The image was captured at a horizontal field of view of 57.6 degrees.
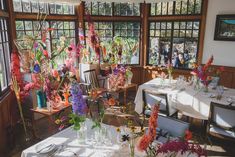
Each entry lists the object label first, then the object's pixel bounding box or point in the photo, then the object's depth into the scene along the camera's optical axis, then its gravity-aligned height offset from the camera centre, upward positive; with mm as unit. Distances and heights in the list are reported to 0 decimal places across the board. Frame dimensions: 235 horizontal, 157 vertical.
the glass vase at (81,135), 2387 -1001
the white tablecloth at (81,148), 2164 -1080
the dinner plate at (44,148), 2162 -1066
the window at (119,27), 6102 +534
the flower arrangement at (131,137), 1927 -865
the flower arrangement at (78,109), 2213 -661
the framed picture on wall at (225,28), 5148 +455
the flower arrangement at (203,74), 3957 -524
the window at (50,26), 4766 +363
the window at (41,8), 4703 +875
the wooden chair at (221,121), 3151 -1140
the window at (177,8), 5641 +1050
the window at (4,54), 3945 -185
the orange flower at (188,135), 1530 -634
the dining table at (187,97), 3754 -919
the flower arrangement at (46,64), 3510 -384
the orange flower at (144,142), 1595 -720
